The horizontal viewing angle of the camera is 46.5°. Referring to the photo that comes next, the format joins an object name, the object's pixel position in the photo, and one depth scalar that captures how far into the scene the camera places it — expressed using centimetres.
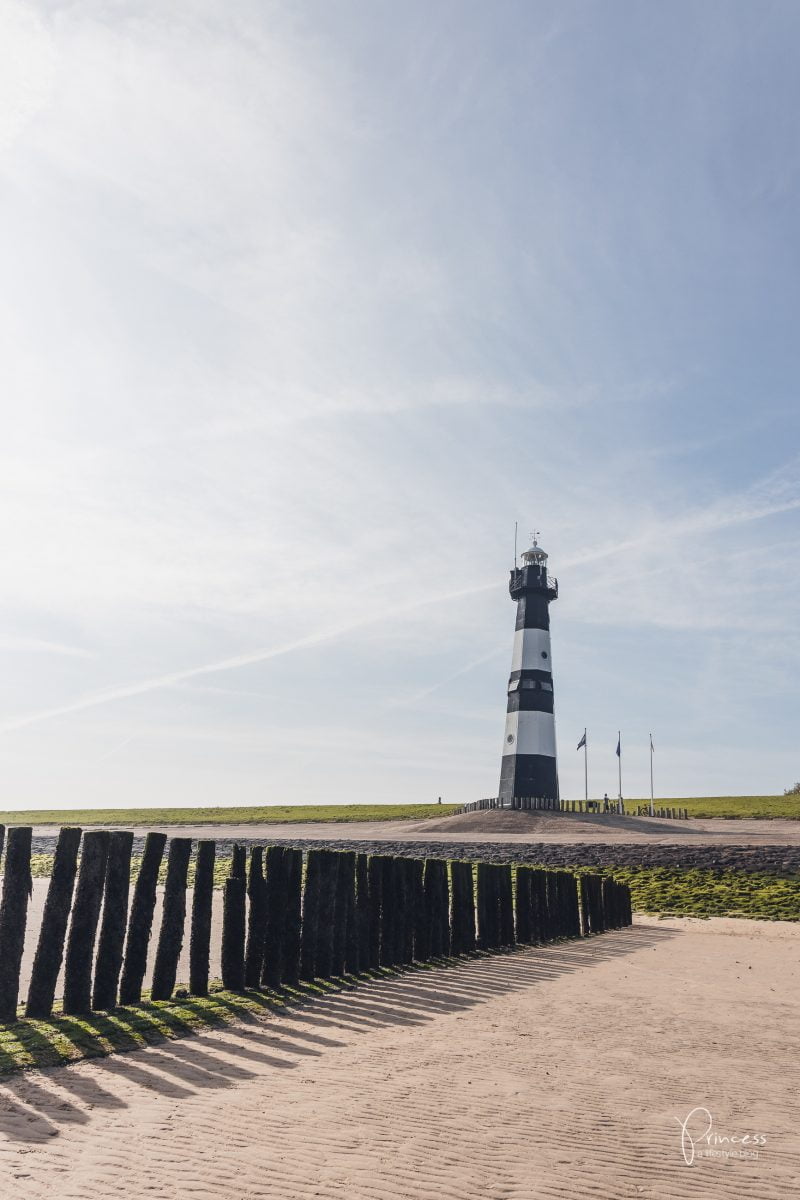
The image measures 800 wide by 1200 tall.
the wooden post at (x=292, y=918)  1273
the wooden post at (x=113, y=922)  1053
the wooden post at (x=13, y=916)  973
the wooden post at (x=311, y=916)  1312
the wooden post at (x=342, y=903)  1355
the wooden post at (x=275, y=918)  1251
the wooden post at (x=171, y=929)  1118
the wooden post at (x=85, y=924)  1023
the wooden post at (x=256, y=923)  1227
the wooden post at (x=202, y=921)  1170
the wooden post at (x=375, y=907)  1455
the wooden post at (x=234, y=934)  1206
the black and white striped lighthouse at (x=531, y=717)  5853
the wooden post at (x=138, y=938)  1081
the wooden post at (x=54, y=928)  1002
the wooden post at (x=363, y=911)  1415
